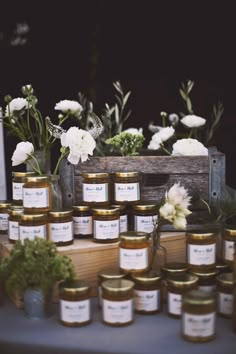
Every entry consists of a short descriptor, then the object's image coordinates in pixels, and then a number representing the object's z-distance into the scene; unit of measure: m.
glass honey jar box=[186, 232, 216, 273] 1.65
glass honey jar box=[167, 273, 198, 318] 1.57
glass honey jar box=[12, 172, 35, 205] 1.89
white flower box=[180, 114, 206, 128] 2.46
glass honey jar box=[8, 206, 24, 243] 1.78
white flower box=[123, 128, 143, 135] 2.22
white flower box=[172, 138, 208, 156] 1.97
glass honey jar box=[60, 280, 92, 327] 1.53
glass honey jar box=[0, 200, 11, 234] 1.95
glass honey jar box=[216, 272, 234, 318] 1.58
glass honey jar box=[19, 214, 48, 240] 1.69
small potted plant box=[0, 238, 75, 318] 1.56
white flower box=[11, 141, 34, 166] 1.84
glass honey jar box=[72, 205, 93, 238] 1.81
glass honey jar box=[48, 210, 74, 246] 1.72
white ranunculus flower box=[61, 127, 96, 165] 1.79
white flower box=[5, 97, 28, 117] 1.97
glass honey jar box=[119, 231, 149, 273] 1.62
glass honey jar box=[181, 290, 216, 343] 1.44
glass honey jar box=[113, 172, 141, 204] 1.81
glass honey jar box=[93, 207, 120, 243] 1.73
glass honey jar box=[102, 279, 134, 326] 1.51
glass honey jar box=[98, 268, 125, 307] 1.62
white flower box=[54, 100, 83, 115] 2.12
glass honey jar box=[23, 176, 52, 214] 1.74
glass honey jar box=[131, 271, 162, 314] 1.61
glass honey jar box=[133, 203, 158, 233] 1.81
